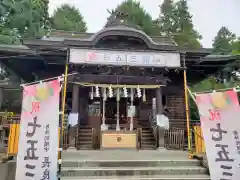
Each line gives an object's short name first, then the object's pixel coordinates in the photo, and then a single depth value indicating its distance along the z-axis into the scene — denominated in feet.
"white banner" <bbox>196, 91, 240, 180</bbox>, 13.73
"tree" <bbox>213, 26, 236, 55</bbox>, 90.08
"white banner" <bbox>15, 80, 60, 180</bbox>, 12.68
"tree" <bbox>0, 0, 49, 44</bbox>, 55.38
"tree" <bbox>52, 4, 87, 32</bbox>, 83.58
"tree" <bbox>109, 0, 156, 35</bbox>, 80.85
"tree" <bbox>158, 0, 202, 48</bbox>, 90.92
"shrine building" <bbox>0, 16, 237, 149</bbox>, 25.45
